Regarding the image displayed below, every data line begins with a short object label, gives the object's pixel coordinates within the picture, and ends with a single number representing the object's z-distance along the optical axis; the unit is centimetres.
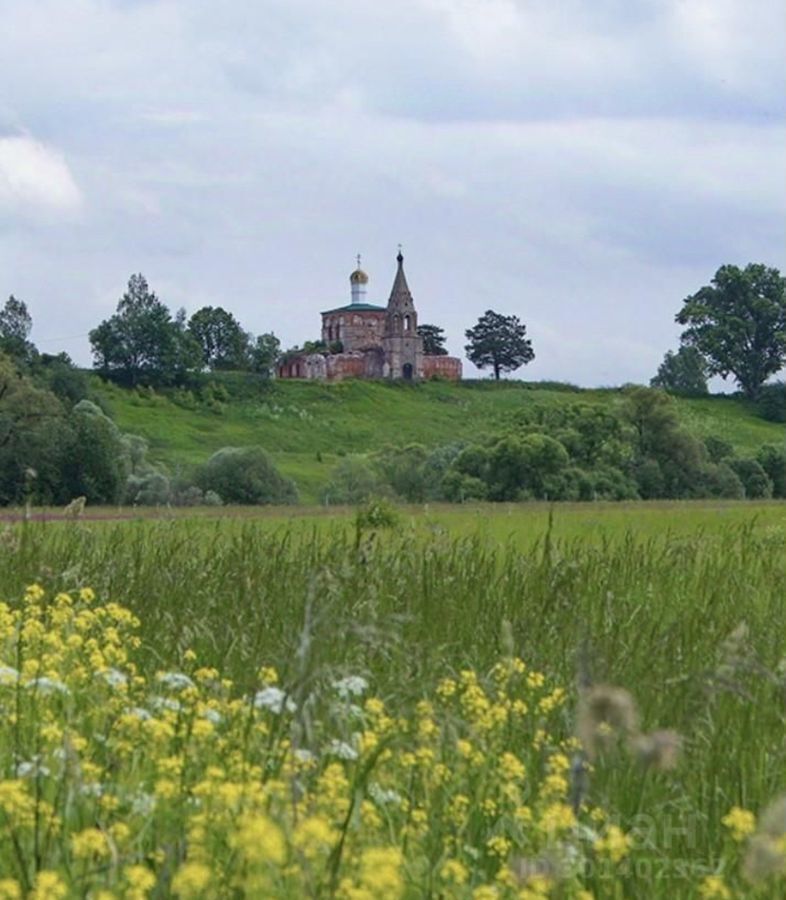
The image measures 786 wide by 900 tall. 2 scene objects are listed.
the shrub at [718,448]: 16162
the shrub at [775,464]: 15575
